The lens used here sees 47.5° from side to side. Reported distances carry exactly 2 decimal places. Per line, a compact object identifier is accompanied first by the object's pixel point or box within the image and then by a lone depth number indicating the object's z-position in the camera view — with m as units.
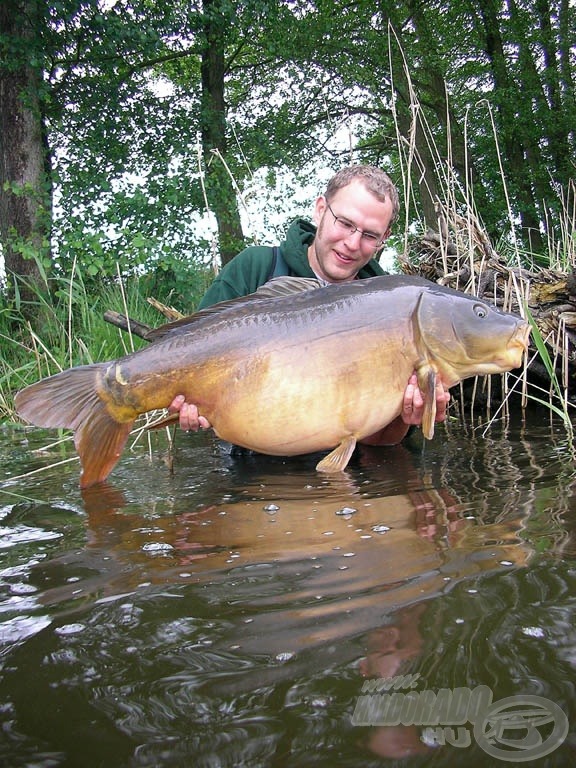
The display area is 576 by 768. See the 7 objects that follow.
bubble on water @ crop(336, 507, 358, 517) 1.99
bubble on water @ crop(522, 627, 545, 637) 1.12
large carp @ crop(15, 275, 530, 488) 2.29
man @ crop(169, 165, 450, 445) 2.86
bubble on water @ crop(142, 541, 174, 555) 1.70
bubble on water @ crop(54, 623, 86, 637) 1.22
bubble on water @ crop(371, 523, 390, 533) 1.78
